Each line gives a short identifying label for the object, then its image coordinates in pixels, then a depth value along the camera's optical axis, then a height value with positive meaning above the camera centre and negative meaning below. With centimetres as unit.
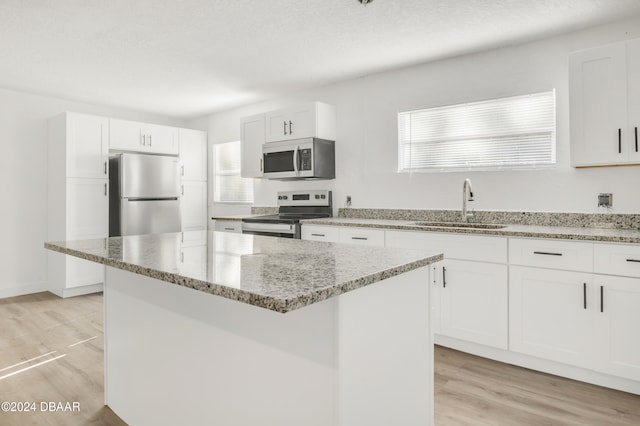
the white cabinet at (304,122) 414 +99
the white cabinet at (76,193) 446 +24
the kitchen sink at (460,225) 310 -11
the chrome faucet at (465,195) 323 +14
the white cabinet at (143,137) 486 +100
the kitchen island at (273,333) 111 -42
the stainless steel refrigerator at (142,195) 471 +24
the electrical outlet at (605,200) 280 +8
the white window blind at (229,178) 558 +51
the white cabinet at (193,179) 557 +50
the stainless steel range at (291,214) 393 -2
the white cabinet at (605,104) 244 +69
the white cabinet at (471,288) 268 -54
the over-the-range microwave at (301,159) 413 +58
